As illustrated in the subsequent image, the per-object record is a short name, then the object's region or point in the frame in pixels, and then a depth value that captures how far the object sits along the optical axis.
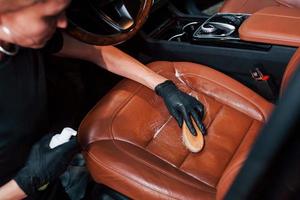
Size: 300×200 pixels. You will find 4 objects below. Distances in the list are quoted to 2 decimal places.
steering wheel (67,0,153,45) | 1.12
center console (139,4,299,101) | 1.44
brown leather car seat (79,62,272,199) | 1.11
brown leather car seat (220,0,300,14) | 1.71
